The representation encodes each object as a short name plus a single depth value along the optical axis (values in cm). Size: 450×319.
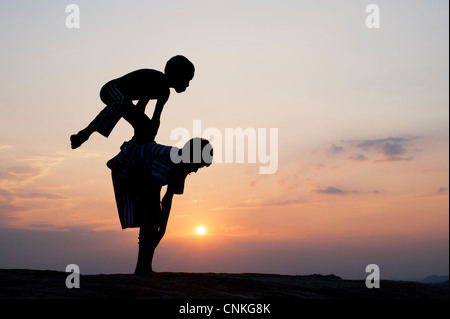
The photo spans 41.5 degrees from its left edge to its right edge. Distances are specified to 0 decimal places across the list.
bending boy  768
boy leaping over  804
